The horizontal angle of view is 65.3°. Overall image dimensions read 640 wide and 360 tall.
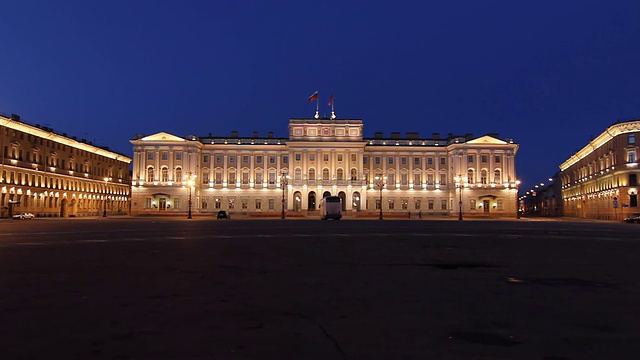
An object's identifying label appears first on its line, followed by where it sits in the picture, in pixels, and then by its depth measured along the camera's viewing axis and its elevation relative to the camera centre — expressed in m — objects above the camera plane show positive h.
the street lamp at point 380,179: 97.61 +6.94
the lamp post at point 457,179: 93.95 +6.48
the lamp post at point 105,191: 97.88 +5.00
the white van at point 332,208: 62.81 +0.79
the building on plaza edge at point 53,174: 69.12 +6.97
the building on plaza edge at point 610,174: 68.94 +5.89
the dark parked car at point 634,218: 58.53 -0.70
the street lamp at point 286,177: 97.44 +7.41
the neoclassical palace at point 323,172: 96.69 +8.53
